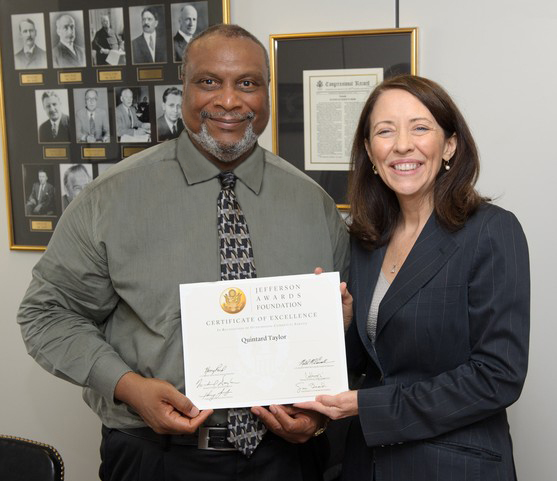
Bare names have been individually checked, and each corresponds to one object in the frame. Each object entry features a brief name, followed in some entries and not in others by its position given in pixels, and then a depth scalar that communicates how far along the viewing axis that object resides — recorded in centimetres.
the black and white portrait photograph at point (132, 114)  242
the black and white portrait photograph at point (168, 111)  239
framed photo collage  237
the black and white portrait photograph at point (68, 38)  243
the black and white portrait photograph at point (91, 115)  247
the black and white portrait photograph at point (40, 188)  257
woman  143
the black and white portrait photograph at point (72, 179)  253
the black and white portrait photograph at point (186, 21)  231
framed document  221
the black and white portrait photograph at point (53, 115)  251
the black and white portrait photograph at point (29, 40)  248
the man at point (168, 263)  157
